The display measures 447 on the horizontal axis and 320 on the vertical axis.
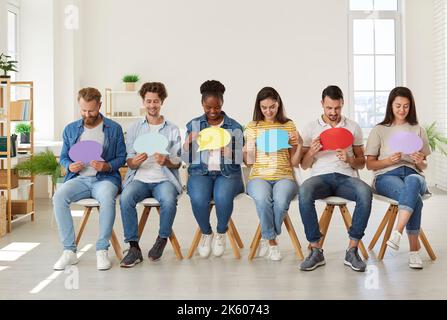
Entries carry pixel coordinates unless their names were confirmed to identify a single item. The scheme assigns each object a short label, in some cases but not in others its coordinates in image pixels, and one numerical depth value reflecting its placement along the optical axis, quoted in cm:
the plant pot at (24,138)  663
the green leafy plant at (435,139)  816
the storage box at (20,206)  601
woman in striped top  403
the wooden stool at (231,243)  425
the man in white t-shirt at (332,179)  389
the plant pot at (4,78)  540
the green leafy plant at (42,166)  578
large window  927
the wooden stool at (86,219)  408
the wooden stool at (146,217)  409
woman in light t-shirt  391
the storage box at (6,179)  558
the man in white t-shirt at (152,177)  405
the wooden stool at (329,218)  414
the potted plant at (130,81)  873
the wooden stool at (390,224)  409
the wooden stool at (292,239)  419
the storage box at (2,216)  526
